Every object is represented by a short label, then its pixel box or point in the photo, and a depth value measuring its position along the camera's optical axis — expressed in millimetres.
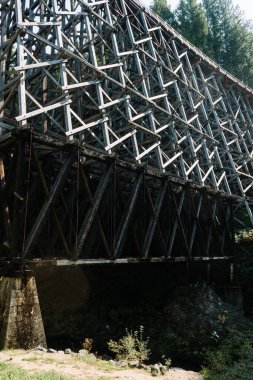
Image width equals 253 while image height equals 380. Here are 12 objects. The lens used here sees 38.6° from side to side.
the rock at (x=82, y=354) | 6505
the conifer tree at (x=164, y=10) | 37478
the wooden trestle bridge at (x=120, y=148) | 8047
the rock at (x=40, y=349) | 6516
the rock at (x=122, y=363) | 6405
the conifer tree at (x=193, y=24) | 35875
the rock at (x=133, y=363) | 6523
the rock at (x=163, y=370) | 6496
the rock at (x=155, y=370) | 6209
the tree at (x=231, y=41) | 36906
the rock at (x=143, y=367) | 6465
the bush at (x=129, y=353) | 7467
